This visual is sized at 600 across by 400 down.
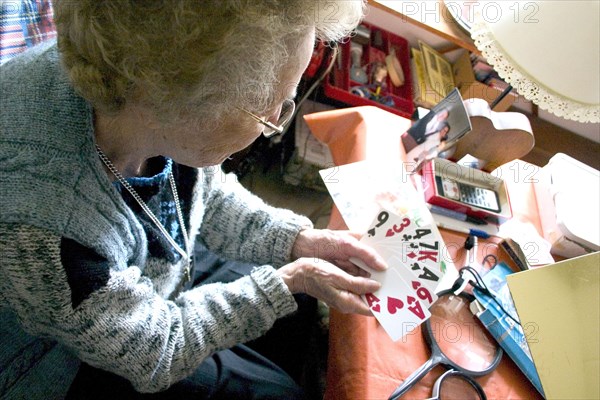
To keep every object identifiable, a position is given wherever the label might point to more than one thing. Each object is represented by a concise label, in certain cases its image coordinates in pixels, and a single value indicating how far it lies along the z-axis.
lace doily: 0.84
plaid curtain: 0.89
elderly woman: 0.54
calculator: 1.02
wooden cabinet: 1.46
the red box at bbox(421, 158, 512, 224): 1.02
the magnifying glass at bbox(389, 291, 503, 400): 0.75
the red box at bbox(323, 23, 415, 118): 1.65
